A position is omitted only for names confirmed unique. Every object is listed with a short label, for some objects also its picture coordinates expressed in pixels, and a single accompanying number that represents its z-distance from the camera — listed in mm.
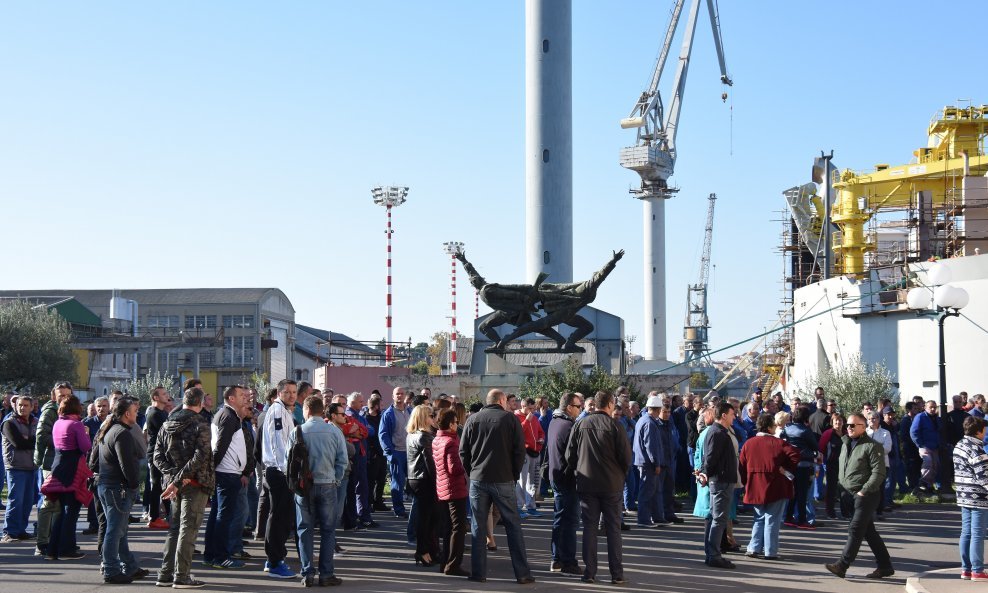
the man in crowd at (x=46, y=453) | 12156
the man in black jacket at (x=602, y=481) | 10797
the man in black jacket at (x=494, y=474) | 10703
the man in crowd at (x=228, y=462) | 10984
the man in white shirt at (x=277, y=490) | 11070
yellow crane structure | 48000
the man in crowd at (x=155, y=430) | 13250
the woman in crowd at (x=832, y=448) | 15984
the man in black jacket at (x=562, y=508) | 11477
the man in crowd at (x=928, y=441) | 18781
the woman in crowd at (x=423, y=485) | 11789
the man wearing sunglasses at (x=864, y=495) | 11031
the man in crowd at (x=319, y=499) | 10516
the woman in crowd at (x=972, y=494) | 10625
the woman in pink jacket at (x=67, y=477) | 11867
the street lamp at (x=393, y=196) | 56012
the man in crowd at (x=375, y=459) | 16078
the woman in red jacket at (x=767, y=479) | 12008
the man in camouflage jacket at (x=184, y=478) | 10148
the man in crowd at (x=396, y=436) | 15394
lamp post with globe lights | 18641
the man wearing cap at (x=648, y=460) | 14797
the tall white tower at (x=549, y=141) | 43219
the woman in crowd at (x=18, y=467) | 13352
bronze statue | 30156
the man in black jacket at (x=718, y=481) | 11781
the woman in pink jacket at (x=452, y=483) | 11219
